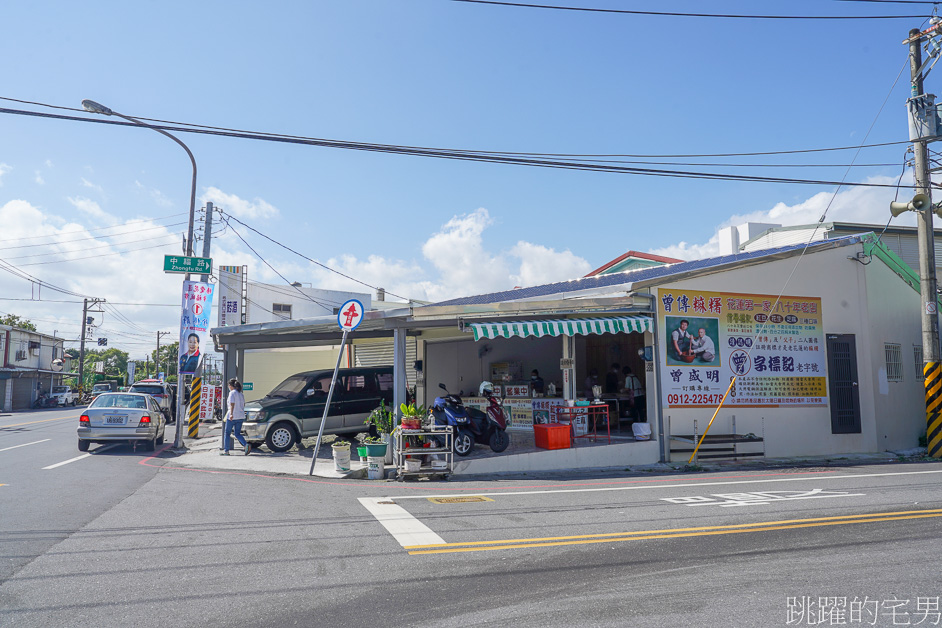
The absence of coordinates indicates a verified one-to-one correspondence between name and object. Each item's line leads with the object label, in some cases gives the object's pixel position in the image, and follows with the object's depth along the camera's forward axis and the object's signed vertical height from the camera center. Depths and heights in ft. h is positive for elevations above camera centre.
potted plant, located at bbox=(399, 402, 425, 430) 37.29 -1.90
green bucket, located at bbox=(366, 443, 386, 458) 37.17 -3.79
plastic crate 41.14 -3.34
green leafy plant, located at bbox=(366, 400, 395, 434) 39.96 -2.22
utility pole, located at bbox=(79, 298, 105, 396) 174.73 +10.34
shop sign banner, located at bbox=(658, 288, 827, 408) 45.80 +2.58
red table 43.88 -2.11
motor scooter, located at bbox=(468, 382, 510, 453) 41.86 -2.77
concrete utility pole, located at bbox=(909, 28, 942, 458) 50.19 +7.59
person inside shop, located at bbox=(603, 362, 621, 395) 57.98 +0.40
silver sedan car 47.65 -2.72
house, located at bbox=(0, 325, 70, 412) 143.54 +4.67
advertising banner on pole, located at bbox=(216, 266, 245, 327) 91.91 +12.77
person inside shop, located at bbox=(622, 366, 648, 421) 53.73 -1.23
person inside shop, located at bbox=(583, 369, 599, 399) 58.16 +0.14
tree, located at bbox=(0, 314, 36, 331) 176.35 +17.55
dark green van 47.65 -1.67
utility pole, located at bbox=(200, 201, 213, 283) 64.00 +15.96
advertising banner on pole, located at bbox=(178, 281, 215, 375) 57.88 +5.84
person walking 46.11 -2.32
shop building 42.73 +3.45
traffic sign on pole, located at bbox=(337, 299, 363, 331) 38.63 +4.17
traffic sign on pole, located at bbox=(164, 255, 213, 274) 54.75 +10.32
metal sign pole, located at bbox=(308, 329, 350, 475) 38.29 -2.92
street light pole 38.75 +15.82
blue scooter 40.14 -2.17
